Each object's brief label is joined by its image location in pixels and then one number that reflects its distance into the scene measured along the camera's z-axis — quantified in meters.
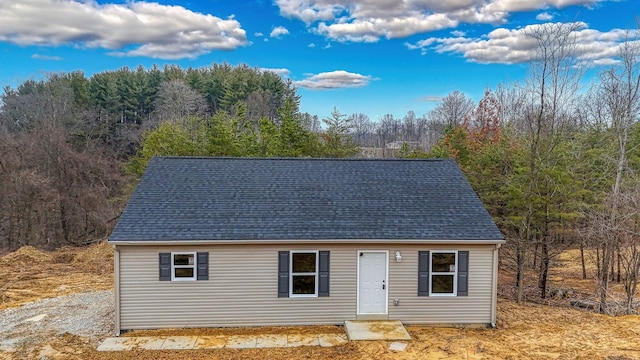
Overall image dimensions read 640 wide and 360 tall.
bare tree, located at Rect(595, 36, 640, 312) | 13.44
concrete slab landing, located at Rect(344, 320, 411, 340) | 9.66
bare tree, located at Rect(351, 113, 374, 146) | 67.88
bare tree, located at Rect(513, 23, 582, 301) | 14.00
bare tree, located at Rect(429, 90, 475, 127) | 53.88
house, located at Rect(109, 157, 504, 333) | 10.40
